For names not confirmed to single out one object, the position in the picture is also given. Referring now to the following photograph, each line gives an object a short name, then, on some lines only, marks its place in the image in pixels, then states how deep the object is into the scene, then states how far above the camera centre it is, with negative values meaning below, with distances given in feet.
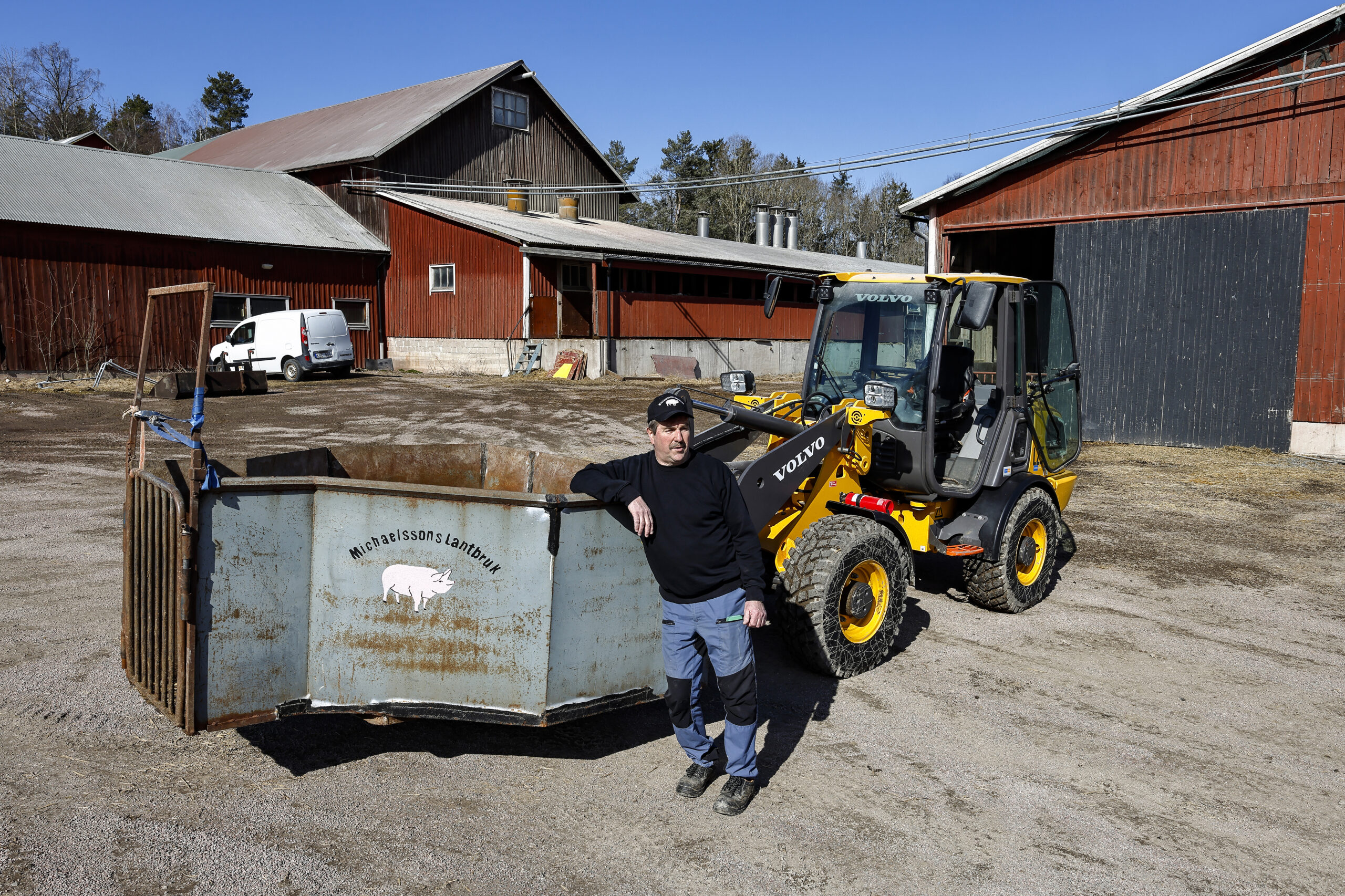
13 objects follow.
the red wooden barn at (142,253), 77.77 +8.45
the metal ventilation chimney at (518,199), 111.14 +18.51
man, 13.89 -2.85
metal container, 12.99 -3.54
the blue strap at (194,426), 12.74 -1.27
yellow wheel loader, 19.12 -1.89
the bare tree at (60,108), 199.21 +49.83
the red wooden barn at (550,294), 89.35 +6.51
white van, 81.92 +0.54
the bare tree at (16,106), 192.44 +48.13
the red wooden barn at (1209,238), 48.42 +7.73
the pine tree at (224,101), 247.29 +64.49
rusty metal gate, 12.94 -3.69
